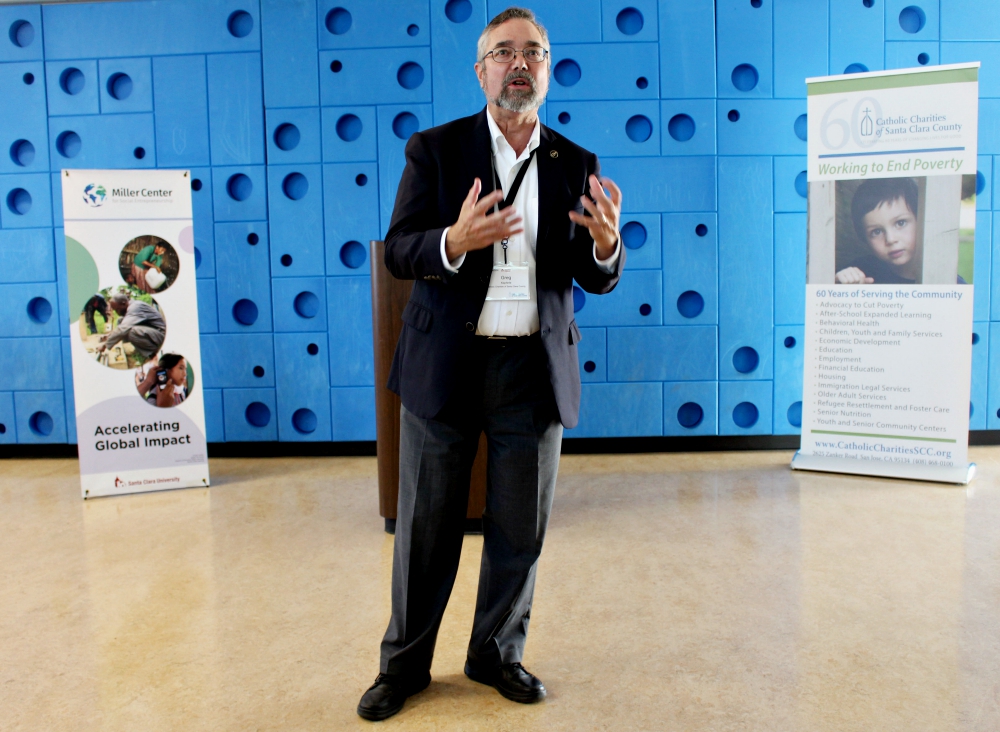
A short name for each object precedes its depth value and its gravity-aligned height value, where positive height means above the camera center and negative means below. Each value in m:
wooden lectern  3.17 -0.42
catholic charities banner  3.81 +0.12
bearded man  1.73 -0.08
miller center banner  3.96 -0.14
